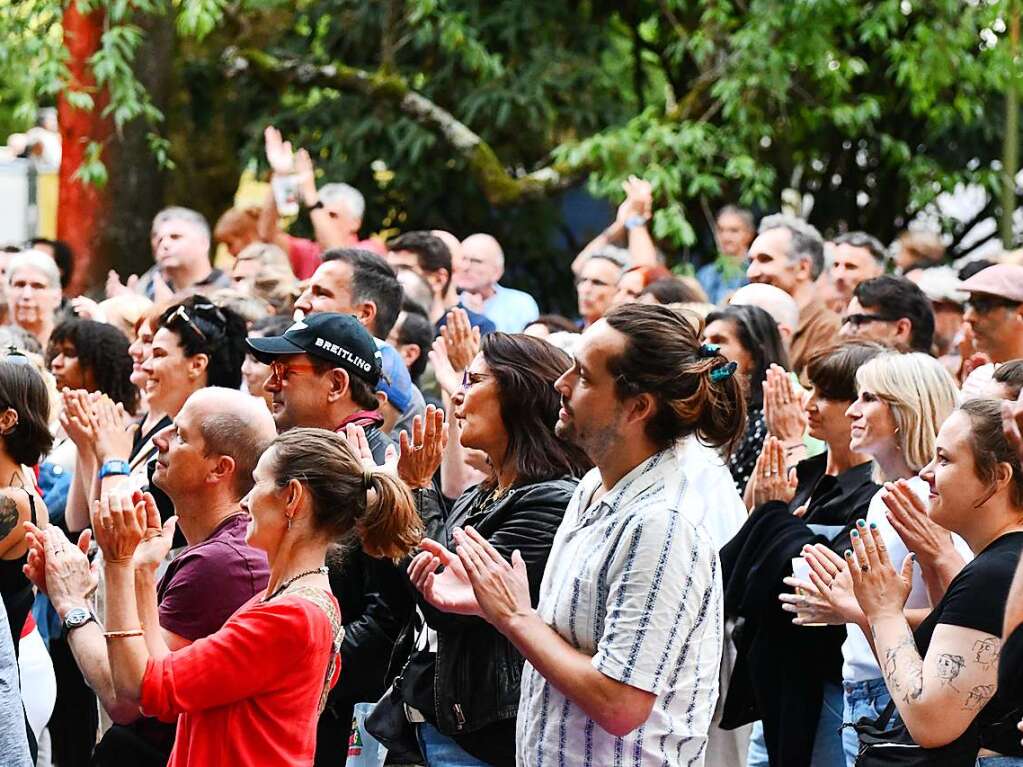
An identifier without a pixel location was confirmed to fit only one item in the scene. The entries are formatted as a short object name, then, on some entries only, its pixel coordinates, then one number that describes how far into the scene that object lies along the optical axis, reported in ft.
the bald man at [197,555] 24.36
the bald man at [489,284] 56.22
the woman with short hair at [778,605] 30.55
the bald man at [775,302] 42.84
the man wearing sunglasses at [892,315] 41.47
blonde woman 24.85
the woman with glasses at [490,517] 25.86
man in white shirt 20.59
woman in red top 22.20
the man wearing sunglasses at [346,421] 28.34
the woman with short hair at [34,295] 51.90
